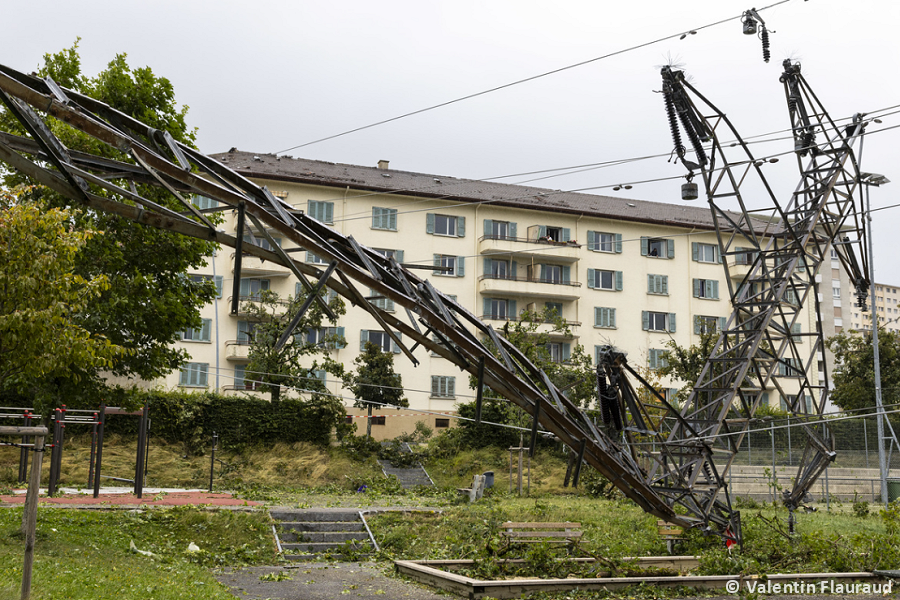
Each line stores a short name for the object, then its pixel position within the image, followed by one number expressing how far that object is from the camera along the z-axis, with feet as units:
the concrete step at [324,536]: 54.60
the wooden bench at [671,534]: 47.70
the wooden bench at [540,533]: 45.78
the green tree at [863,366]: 150.30
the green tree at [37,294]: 43.45
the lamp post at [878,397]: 76.39
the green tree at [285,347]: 116.88
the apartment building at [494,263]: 145.89
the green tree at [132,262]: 66.03
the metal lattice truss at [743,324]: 43.47
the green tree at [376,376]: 132.67
